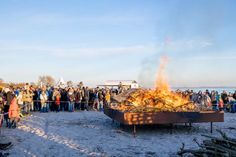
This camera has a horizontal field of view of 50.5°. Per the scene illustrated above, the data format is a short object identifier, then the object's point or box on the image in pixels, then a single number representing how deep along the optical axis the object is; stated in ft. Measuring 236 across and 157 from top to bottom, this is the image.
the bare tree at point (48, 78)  175.56
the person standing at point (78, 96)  58.66
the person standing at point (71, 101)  56.82
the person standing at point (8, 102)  36.24
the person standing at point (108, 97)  57.96
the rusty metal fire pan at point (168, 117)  30.97
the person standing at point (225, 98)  61.86
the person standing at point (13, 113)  35.02
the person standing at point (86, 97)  59.50
